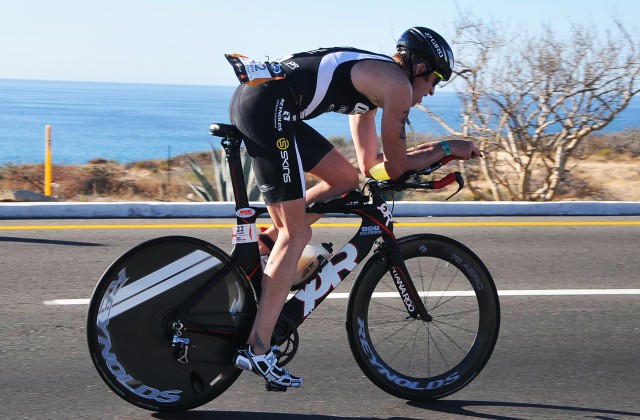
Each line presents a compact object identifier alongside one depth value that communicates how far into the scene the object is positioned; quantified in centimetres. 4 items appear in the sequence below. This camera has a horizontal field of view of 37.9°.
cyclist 417
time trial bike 420
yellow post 1362
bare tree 1314
